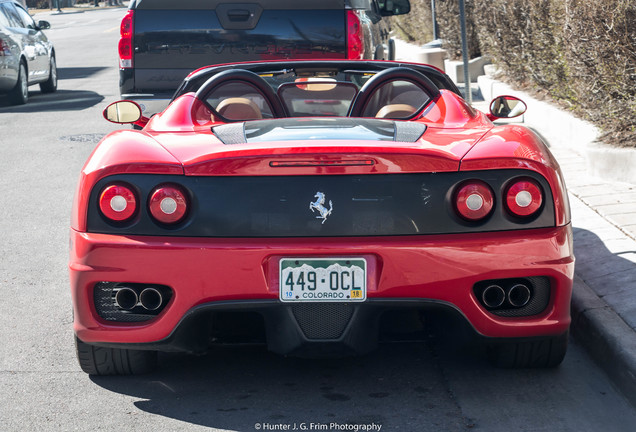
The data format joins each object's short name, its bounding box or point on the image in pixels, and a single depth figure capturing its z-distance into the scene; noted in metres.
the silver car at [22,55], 15.66
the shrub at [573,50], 7.92
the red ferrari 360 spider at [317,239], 3.65
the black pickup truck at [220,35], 9.22
